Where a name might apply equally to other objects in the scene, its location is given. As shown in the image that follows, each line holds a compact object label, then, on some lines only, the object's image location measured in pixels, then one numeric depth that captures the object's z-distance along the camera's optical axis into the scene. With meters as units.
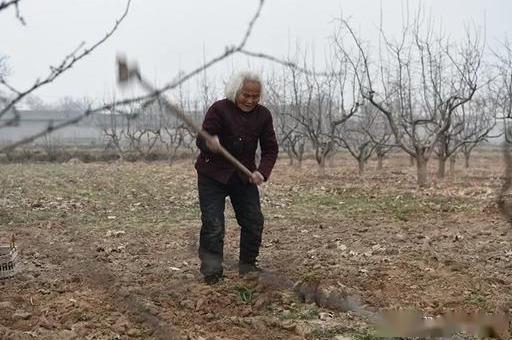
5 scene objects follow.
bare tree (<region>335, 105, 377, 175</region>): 18.27
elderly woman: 3.75
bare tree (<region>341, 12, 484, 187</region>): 12.88
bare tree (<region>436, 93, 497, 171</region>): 16.05
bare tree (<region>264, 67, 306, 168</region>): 22.97
